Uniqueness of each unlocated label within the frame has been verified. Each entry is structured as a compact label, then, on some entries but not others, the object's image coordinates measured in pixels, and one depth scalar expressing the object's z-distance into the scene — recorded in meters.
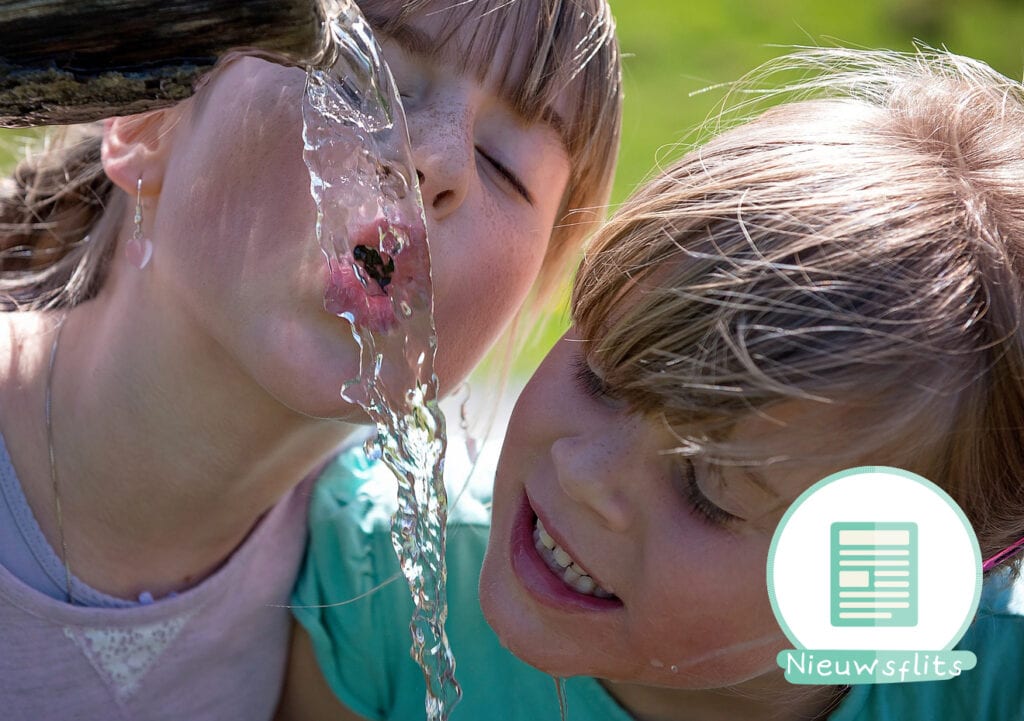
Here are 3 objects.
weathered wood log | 0.60
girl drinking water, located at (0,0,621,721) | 0.72
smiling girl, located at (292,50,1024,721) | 0.66
